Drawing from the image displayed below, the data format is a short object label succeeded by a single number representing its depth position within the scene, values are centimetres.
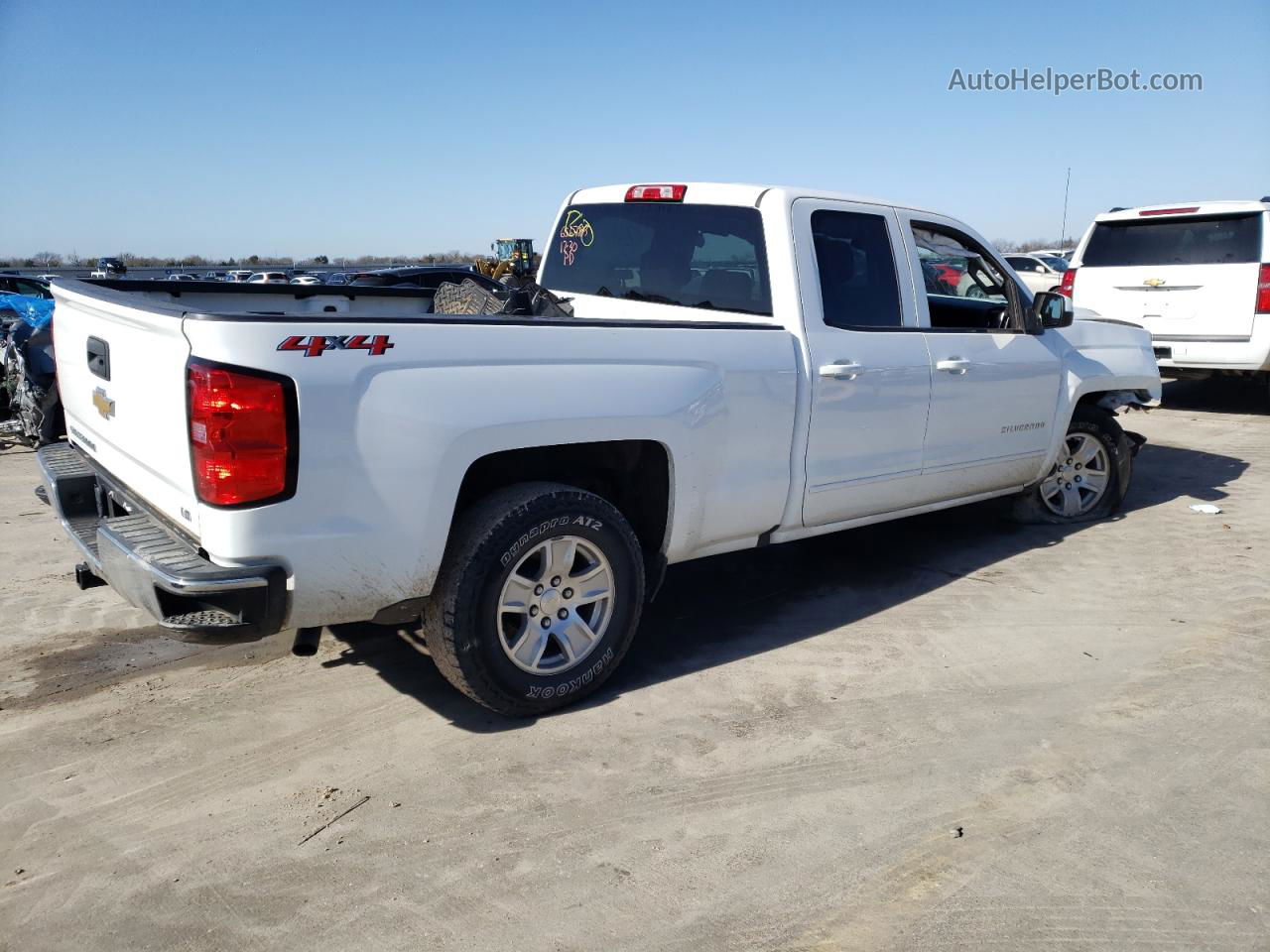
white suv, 969
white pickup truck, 294
